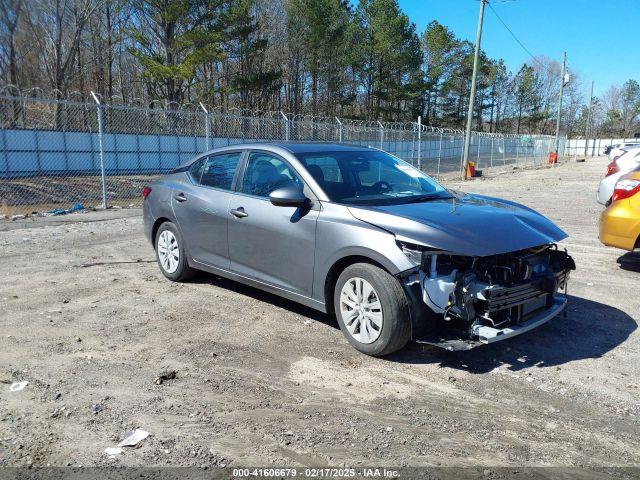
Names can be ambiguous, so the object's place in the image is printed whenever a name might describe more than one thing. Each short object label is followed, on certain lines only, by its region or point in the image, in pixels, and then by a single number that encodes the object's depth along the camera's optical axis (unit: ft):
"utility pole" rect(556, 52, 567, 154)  136.30
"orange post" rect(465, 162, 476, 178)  81.20
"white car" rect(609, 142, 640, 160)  56.39
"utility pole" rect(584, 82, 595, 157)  229.58
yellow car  21.59
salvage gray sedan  12.53
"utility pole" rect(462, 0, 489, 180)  73.46
